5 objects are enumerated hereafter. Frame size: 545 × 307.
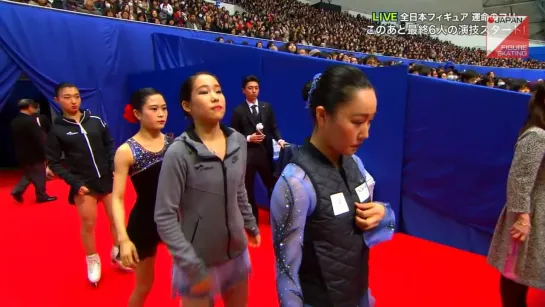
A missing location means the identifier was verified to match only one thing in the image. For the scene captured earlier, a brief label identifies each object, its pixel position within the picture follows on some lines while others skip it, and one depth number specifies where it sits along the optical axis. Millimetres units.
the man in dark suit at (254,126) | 3697
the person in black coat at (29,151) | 5418
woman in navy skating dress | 1891
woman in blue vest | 1000
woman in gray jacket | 1465
